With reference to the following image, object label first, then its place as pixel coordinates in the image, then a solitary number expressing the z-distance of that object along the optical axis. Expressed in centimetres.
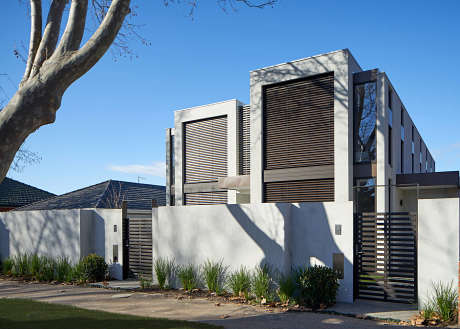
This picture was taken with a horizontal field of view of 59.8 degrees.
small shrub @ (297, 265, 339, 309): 891
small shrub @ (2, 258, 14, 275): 1513
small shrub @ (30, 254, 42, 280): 1420
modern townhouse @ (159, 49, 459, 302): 916
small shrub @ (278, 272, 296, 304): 928
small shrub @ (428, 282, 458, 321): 777
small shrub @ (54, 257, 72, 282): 1326
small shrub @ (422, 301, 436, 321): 773
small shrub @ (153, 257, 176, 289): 1162
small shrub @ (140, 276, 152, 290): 1172
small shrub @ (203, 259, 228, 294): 1064
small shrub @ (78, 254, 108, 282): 1302
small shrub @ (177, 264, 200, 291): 1105
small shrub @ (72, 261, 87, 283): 1298
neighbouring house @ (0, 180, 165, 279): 1357
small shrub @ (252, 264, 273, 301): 955
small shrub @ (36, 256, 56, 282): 1378
